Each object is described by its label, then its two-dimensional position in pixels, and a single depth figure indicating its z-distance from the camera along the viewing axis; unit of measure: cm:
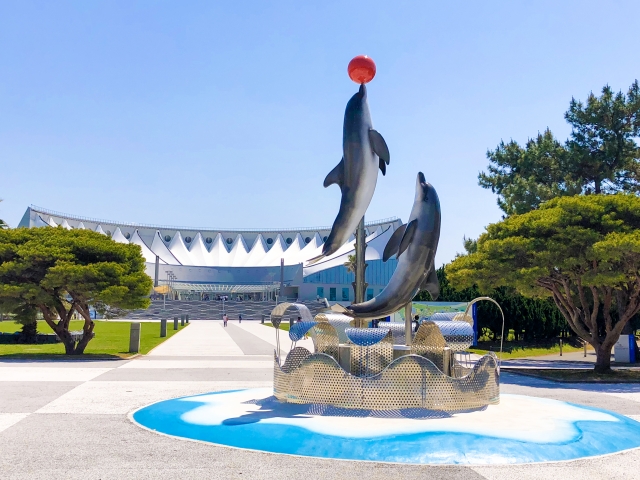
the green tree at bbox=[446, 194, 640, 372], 1616
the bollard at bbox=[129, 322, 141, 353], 2148
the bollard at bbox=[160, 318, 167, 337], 3138
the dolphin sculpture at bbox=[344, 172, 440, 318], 1014
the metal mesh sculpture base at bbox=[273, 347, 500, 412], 924
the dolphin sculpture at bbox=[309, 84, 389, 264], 1016
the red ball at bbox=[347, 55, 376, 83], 1053
